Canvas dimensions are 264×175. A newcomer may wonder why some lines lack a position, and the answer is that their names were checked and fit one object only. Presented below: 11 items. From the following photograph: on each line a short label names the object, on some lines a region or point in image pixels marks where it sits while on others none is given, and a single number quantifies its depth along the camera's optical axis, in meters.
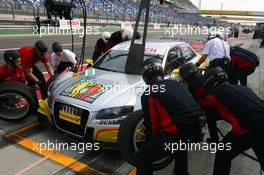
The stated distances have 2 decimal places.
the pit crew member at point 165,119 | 2.66
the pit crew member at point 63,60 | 6.61
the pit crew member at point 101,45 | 7.42
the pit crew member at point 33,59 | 5.39
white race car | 3.86
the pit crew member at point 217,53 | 6.51
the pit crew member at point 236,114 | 2.73
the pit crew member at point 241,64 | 6.48
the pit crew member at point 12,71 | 4.87
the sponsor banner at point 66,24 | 17.88
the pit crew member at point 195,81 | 3.09
